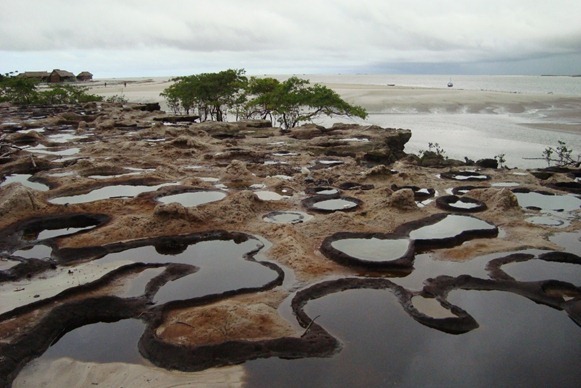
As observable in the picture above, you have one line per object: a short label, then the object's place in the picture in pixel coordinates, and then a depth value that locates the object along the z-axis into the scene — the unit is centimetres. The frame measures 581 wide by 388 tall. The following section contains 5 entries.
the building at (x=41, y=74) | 9885
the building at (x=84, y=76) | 12091
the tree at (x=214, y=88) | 4069
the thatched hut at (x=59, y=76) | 10119
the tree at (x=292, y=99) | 3347
